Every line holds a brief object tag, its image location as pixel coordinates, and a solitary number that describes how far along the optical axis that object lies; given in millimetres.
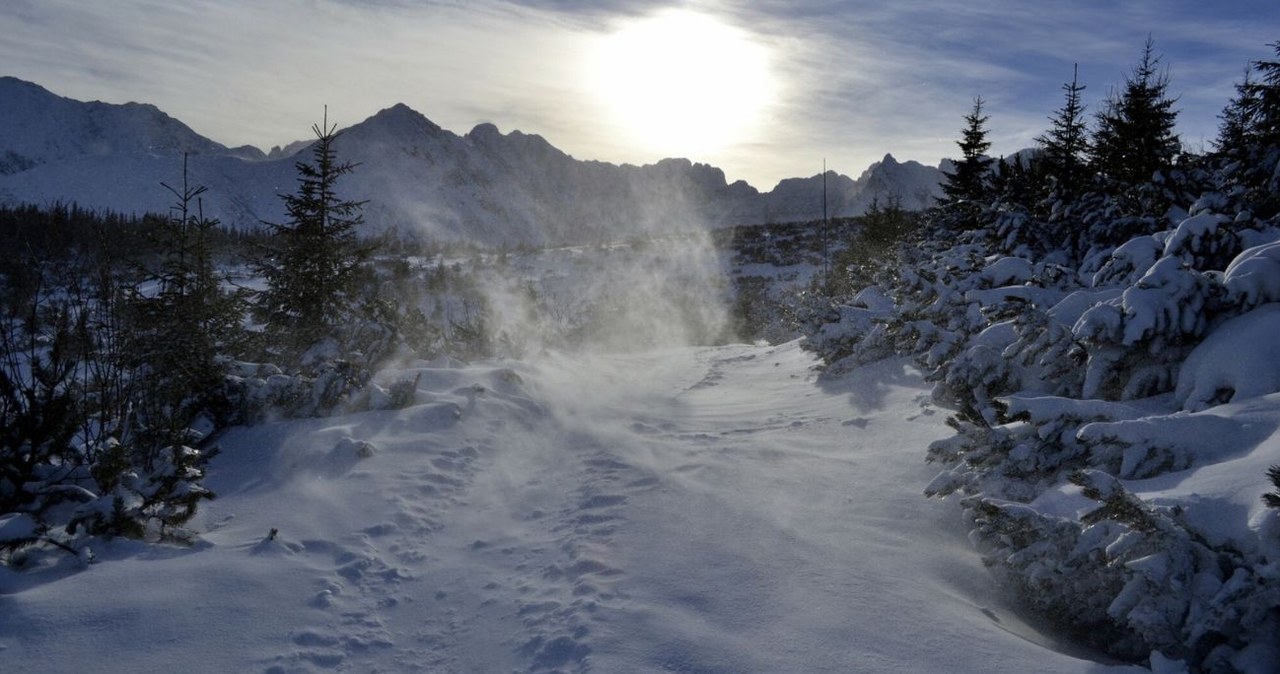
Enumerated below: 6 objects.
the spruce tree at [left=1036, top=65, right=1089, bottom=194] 18203
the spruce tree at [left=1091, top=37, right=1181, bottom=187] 13609
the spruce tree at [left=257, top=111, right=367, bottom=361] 9203
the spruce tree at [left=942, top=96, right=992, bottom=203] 20469
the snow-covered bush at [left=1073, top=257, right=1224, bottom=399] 4344
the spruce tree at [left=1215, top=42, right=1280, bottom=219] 8773
